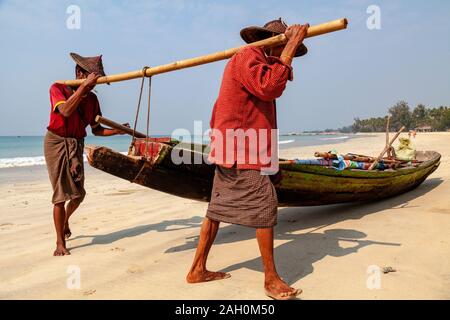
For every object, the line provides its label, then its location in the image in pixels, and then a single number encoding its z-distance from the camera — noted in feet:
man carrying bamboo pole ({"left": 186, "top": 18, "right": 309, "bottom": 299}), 7.93
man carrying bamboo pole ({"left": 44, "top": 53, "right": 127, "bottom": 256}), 11.55
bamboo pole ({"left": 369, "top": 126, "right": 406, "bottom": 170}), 18.03
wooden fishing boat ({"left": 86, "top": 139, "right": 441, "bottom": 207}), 10.53
